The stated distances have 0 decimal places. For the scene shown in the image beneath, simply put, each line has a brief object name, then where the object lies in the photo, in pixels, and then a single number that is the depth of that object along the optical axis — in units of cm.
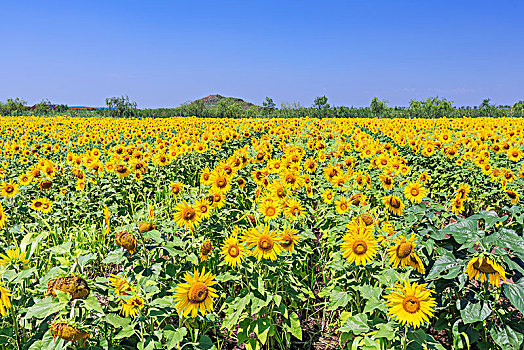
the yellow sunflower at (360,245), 229
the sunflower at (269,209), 293
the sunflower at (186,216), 274
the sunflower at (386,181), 371
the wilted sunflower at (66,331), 160
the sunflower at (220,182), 351
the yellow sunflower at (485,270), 183
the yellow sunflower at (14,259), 197
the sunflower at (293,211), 300
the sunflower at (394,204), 309
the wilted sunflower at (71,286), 171
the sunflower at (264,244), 231
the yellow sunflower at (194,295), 193
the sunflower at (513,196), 425
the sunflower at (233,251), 243
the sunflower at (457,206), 386
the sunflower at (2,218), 309
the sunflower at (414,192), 334
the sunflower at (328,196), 369
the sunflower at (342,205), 341
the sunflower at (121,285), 211
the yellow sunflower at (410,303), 185
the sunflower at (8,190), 420
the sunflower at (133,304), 203
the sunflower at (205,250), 256
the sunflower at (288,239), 243
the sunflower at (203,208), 289
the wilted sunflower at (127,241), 210
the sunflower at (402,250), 212
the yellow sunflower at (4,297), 167
